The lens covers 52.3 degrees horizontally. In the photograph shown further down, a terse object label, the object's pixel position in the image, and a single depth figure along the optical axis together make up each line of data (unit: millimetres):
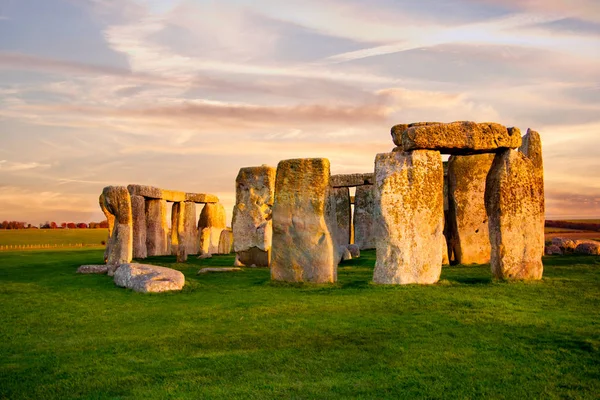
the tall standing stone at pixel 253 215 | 20297
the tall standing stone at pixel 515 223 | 13320
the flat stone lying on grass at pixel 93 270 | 17922
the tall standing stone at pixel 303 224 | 14047
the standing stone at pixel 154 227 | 26969
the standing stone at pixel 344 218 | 28906
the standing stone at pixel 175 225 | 28439
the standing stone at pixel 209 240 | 25969
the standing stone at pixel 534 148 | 17359
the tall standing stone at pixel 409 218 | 13148
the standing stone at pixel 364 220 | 28641
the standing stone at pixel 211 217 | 28398
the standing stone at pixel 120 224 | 18609
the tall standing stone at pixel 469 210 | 18109
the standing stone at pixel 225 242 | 27922
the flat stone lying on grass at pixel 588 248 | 19891
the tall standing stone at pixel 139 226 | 24734
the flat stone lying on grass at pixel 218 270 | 17445
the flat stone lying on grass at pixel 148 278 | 13461
